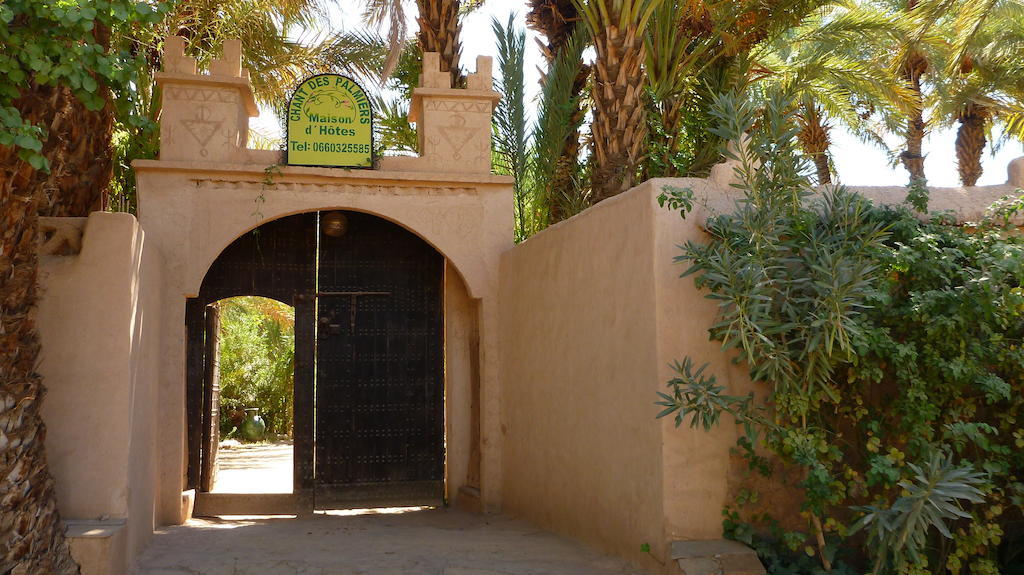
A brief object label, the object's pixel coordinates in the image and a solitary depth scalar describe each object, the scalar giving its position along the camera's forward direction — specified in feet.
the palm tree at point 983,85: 41.32
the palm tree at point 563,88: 33.76
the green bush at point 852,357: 14.64
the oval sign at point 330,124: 26.03
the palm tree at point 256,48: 27.84
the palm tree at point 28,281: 13.43
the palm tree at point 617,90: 25.71
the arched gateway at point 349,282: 24.64
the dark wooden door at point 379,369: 27.91
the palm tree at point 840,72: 36.32
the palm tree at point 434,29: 32.65
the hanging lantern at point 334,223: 27.63
